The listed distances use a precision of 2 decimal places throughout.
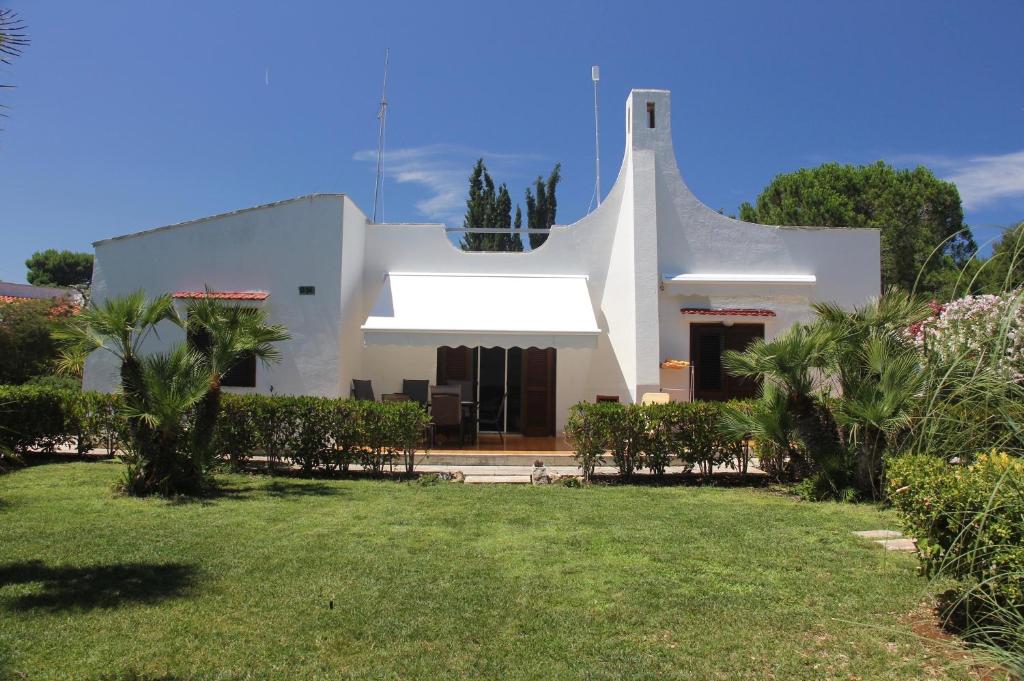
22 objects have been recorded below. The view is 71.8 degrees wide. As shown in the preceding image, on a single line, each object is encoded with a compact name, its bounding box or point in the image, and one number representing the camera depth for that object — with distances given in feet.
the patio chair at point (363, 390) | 59.72
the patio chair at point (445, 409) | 55.42
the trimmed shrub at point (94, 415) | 48.32
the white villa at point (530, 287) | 58.44
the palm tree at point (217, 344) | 37.60
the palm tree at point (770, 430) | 40.19
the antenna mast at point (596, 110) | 75.31
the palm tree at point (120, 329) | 35.40
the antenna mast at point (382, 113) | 74.37
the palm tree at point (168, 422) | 35.86
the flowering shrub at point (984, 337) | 13.45
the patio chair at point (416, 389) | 60.70
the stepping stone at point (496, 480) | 43.89
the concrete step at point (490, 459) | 51.47
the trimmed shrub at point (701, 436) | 43.98
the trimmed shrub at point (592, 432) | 43.86
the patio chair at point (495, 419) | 64.80
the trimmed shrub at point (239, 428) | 44.60
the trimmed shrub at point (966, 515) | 15.66
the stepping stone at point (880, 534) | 29.04
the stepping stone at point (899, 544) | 27.04
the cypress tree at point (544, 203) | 144.87
